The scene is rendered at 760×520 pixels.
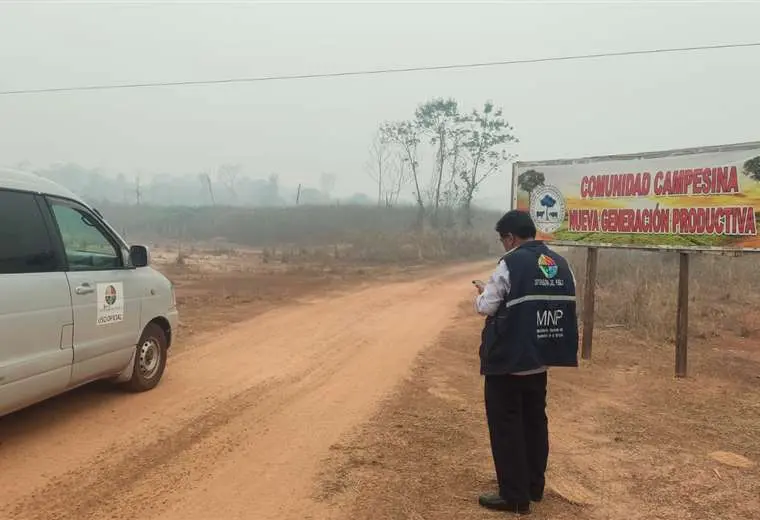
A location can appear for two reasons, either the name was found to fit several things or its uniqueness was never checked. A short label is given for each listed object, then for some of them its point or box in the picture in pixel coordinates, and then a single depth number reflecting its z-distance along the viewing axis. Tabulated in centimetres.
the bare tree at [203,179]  8656
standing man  356
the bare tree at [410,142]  4041
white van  416
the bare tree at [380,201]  5454
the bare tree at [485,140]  3888
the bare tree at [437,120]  3909
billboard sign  657
